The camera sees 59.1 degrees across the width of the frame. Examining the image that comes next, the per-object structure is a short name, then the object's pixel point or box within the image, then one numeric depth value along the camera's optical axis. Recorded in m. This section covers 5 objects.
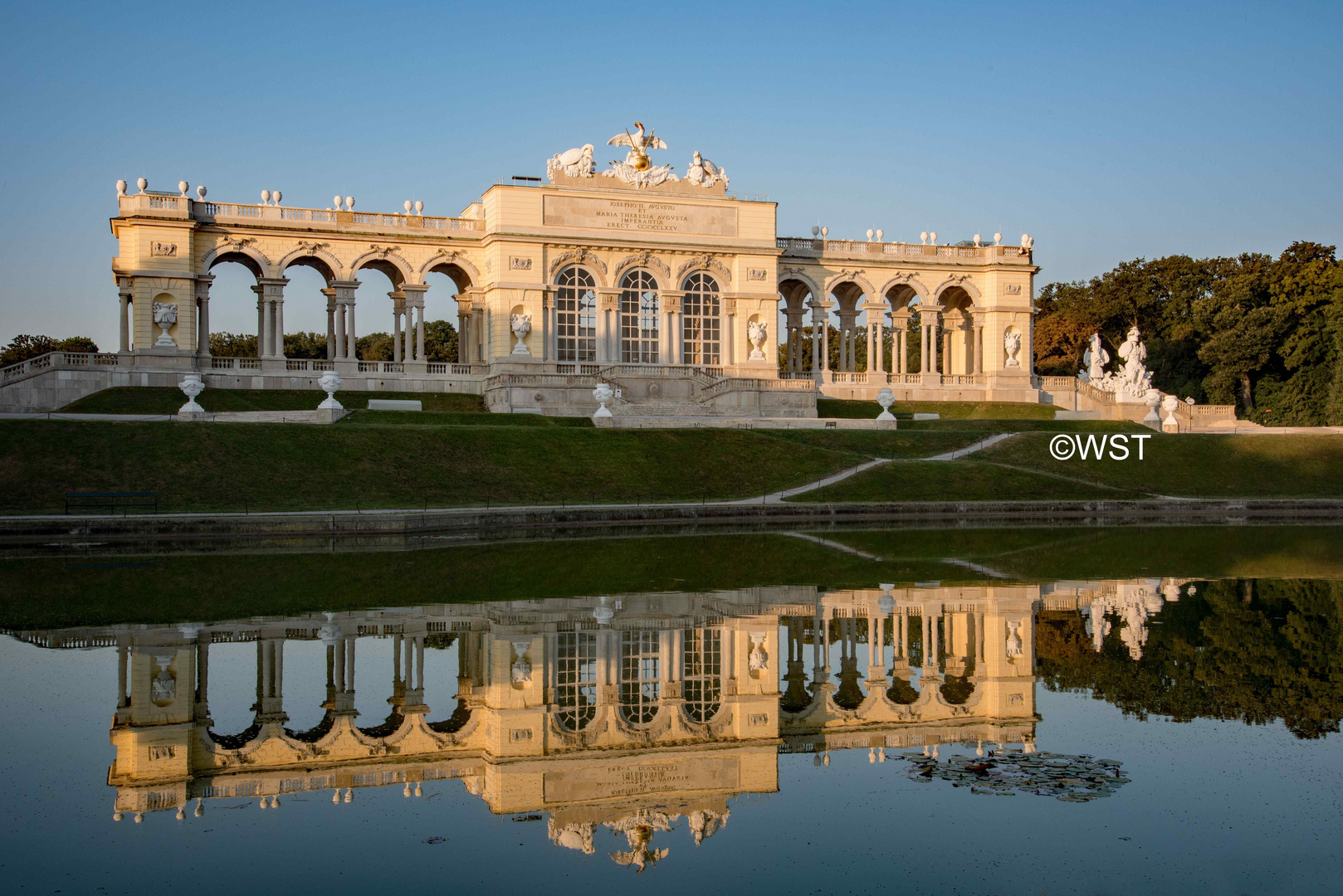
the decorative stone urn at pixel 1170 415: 52.94
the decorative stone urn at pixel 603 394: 47.78
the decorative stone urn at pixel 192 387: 43.08
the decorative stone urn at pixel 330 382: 45.28
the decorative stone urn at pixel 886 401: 50.06
